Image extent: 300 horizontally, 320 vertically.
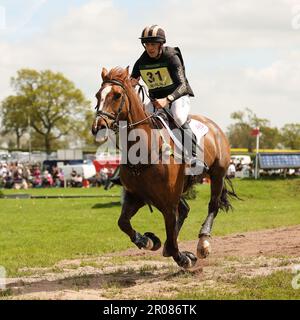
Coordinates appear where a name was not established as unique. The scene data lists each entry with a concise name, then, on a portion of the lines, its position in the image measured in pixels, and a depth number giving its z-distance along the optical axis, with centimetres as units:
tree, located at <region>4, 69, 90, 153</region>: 8300
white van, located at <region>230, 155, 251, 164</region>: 5753
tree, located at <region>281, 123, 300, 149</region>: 9606
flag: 4197
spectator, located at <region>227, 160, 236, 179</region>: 4453
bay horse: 877
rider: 954
